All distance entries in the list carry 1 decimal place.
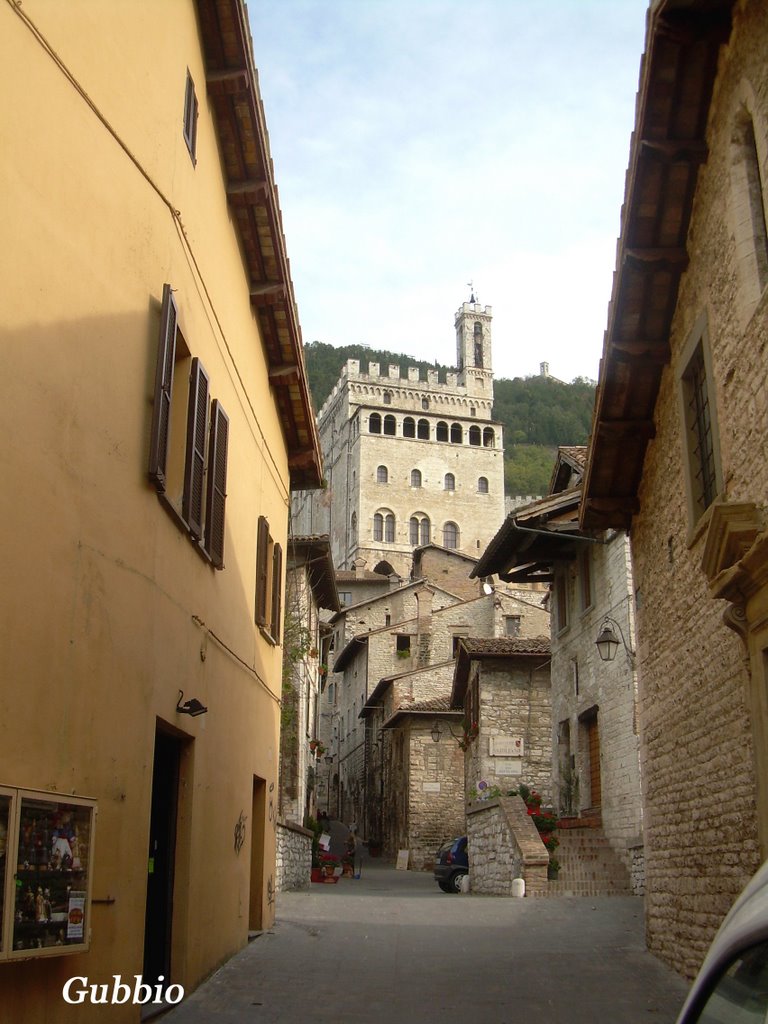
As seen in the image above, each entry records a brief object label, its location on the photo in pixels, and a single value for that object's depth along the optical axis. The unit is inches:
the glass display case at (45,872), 188.9
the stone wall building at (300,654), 902.4
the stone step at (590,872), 714.8
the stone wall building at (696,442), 305.0
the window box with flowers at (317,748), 1139.0
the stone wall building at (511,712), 1034.7
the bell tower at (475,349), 3784.5
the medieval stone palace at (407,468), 3412.9
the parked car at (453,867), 877.8
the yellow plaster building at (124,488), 207.2
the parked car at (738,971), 93.4
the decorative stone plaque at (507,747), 1034.1
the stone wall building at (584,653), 712.4
